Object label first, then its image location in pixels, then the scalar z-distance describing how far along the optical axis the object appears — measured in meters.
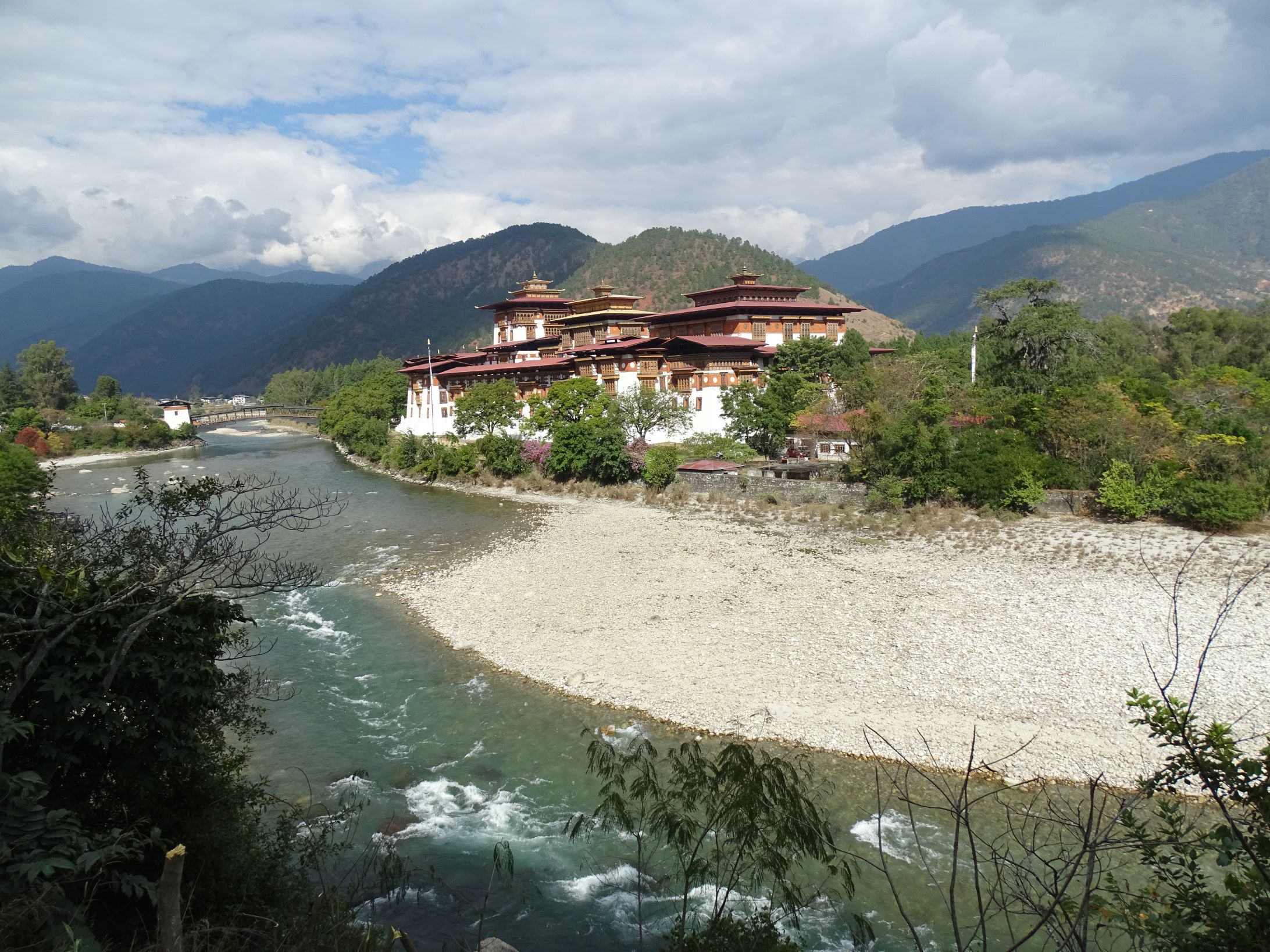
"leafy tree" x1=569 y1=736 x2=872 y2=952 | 5.54
